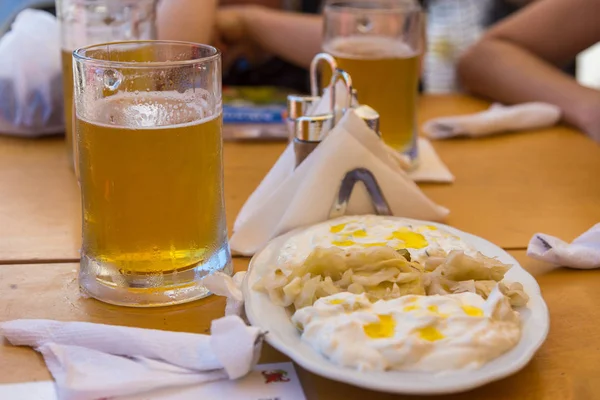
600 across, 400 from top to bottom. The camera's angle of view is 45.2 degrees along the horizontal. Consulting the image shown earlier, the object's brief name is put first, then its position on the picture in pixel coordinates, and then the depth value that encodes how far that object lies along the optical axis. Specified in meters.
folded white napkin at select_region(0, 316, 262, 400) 0.61
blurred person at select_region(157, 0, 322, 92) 1.58
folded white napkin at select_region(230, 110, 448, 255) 0.89
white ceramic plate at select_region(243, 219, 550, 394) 0.55
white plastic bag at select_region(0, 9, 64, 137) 1.31
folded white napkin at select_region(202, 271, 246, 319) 0.70
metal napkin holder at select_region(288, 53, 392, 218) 0.91
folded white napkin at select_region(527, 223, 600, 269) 0.86
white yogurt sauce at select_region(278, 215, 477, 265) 0.78
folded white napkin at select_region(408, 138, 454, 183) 1.19
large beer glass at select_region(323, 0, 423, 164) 1.23
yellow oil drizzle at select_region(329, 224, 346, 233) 0.84
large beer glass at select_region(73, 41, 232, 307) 0.72
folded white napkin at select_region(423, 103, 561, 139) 1.47
